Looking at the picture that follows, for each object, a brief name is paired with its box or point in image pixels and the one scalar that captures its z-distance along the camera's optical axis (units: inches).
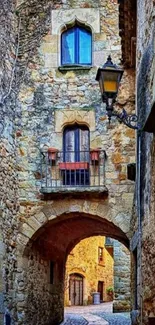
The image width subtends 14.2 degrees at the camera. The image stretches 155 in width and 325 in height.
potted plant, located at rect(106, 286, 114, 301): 1052.5
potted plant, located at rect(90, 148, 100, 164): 450.3
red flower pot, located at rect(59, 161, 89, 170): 450.9
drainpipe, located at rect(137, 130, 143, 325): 283.9
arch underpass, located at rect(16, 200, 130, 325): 449.1
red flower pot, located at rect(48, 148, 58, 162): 452.1
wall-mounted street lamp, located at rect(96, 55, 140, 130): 255.2
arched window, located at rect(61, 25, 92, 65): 472.1
